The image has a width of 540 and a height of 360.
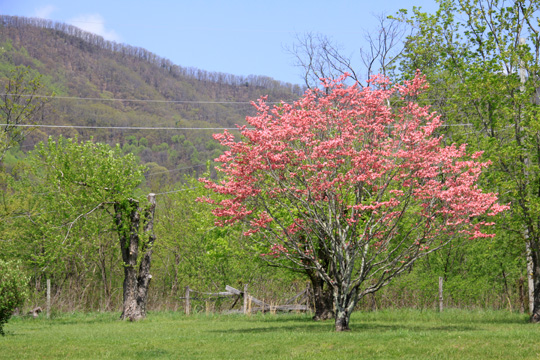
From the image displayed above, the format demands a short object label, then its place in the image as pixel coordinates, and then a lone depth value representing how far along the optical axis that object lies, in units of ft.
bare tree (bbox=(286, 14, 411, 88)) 116.37
